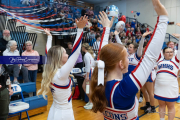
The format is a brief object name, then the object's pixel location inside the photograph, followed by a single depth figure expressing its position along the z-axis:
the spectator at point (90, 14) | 10.26
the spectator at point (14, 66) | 4.16
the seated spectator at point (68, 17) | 8.20
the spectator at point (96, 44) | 7.31
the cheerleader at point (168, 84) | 2.63
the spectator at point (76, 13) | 9.59
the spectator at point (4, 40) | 4.56
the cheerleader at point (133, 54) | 3.32
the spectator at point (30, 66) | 4.54
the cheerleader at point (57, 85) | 1.61
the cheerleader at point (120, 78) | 0.79
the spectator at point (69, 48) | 6.52
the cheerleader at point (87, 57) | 4.09
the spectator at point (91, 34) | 8.22
